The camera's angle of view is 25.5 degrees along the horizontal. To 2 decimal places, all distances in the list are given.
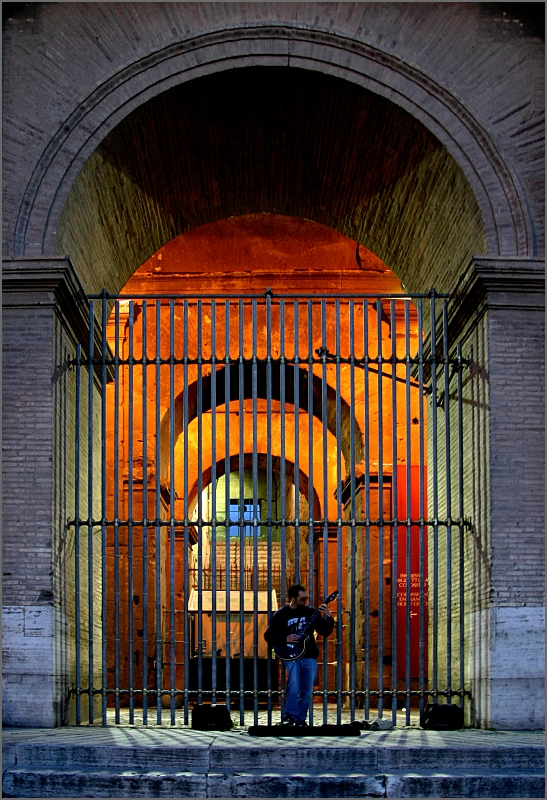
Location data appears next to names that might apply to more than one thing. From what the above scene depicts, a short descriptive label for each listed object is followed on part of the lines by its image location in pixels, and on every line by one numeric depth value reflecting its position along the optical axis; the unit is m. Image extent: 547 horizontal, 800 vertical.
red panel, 17.36
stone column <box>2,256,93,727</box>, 11.36
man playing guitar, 11.31
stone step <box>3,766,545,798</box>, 8.80
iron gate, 11.97
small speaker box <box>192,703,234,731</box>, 11.31
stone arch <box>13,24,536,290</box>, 12.23
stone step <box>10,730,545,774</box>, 9.22
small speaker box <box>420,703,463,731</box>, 11.47
